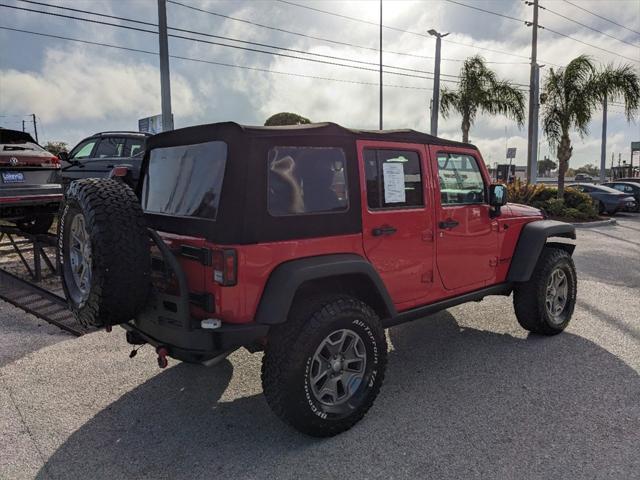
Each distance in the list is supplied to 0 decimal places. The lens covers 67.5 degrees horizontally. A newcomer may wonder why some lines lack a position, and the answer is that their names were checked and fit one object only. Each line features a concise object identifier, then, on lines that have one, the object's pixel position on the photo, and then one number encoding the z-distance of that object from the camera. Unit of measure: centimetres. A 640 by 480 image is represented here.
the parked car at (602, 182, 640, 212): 2098
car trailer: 519
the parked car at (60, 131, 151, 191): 969
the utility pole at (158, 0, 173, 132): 1264
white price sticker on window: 342
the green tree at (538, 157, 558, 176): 11735
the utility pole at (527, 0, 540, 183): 2022
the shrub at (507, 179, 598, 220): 1661
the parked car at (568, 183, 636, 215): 1902
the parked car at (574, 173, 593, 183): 6578
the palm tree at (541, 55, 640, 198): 1739
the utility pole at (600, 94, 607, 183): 3366
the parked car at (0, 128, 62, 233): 720
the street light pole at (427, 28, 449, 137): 1950
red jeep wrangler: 271
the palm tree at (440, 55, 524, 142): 2184
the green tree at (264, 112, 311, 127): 2338
